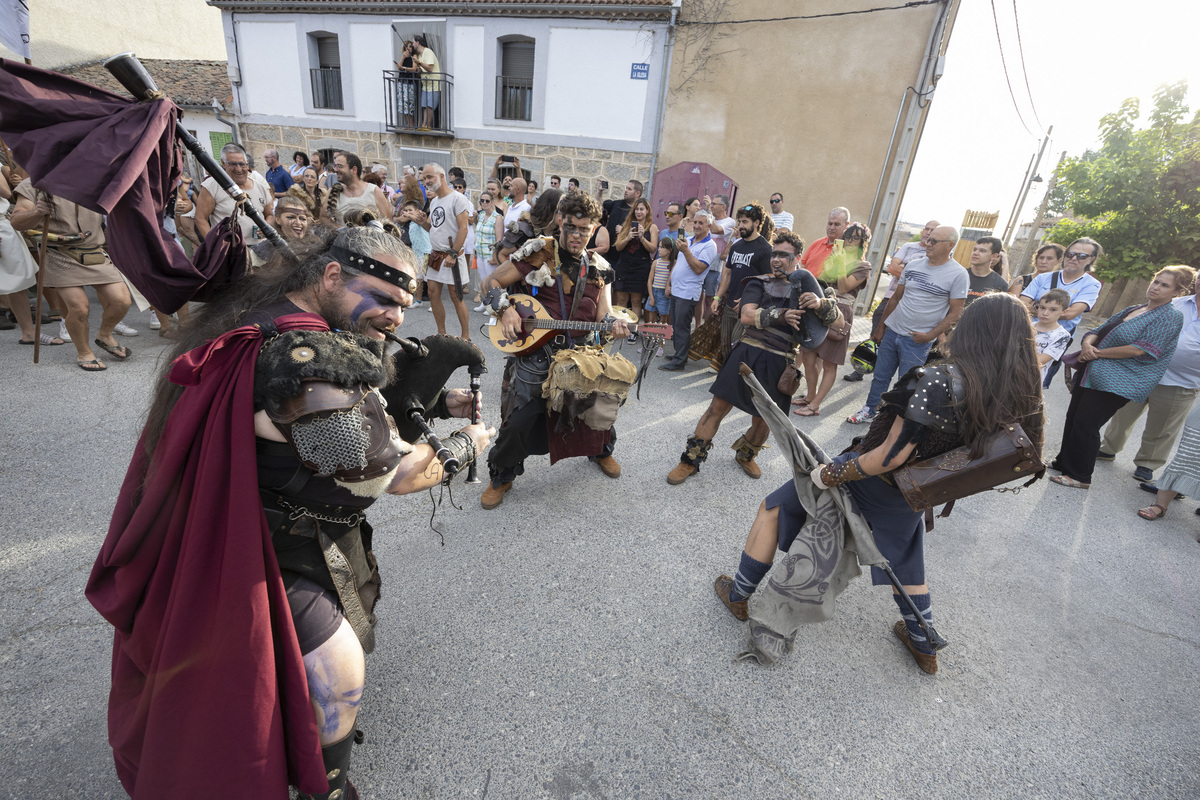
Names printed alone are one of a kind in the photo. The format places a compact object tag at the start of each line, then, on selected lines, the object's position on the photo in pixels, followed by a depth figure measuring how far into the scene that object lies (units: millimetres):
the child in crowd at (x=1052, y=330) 4555
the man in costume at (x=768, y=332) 3627
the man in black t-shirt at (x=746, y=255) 4980
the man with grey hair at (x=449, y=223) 6539
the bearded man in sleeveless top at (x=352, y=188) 6036
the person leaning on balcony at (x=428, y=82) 12695
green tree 12953
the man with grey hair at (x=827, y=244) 5988
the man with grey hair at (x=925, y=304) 4715
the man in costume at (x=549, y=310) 3264
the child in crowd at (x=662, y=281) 6797
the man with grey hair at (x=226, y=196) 5230
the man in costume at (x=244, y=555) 1269
